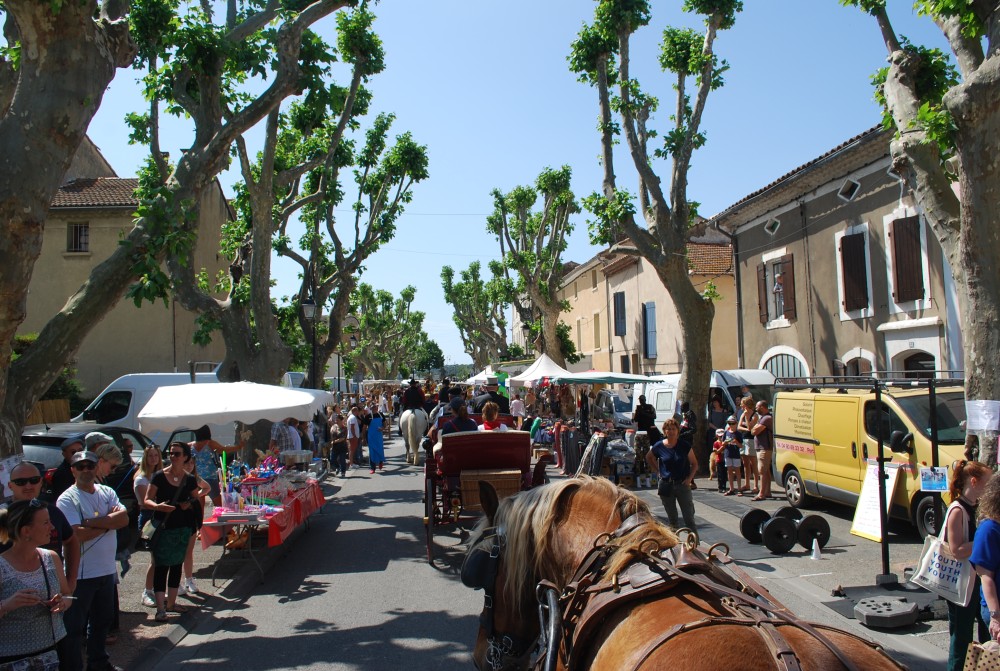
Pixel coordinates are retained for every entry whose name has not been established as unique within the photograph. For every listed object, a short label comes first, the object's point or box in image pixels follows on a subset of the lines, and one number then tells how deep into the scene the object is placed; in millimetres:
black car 9055
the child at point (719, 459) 13789
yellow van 9008
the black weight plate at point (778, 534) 8758
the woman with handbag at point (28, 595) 3926
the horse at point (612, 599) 1955
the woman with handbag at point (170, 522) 6953
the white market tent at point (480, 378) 34281
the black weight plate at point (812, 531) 8883
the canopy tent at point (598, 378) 18031
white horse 19719
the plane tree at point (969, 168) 7250
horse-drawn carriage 8398
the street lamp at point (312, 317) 18625
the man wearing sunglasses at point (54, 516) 4723
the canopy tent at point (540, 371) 20625
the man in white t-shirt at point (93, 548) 5367
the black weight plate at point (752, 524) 9312
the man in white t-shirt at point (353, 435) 19422
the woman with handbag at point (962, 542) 4541
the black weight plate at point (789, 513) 8992
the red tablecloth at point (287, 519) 8320
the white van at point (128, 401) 18438
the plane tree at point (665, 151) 15461
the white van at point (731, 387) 17828
